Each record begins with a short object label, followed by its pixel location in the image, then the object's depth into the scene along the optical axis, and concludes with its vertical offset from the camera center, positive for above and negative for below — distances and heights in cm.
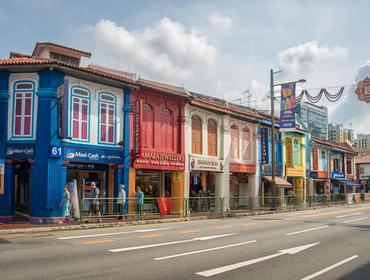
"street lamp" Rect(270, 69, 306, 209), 3173 +329
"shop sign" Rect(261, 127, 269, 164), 3534 +327
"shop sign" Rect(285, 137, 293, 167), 4052 +307
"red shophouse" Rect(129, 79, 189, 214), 2444 +246
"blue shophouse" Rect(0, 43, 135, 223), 2048 +275
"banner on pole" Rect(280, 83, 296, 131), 3022 +538
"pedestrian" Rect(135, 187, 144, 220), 2235 -91
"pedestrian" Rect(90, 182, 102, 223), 2045 -93
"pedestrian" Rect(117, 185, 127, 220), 2169 -88
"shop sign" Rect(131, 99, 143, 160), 2393 +311
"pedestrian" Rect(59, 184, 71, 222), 2019 -89
